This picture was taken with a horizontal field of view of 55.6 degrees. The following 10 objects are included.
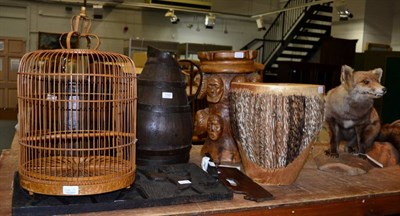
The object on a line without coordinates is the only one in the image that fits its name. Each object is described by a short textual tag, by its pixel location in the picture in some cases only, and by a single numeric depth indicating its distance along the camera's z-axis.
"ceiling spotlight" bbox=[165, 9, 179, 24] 9.99
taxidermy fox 1.84
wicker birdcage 1.27
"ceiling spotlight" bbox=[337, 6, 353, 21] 8.23
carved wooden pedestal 1.92
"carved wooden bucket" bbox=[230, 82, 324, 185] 1.51
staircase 11.59
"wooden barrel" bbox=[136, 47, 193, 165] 1.72
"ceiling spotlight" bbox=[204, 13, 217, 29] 10.50
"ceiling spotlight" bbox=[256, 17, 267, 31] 10.75
